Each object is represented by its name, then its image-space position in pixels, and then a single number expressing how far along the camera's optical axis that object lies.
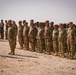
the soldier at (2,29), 24.44
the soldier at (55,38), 15.60
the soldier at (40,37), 16.73
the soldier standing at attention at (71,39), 14.47
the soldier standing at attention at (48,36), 16.16
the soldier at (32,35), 17.09
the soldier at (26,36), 17.58
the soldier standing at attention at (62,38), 15.03
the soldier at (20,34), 17.86
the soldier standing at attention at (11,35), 14.85
